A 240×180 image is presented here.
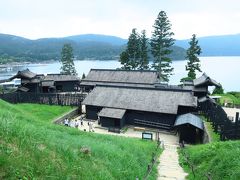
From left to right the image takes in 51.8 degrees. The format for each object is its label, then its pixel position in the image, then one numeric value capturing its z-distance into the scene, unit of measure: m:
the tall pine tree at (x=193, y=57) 51.93
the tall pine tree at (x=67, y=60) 64.25
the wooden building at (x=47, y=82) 40.16
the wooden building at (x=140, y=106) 28.09
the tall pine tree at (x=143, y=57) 54.72
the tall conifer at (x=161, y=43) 52.00
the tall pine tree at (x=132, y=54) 54.12
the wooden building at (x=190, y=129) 23.94
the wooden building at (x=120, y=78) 41.09
